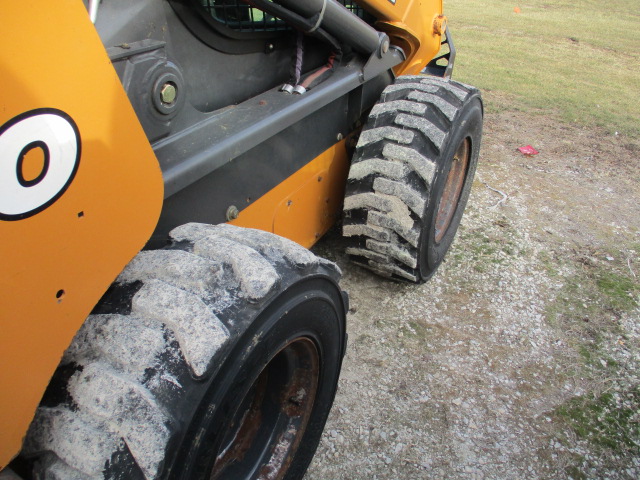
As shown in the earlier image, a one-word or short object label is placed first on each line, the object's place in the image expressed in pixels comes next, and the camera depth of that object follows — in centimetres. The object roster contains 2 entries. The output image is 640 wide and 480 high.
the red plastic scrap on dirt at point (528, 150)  438
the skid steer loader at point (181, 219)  90
